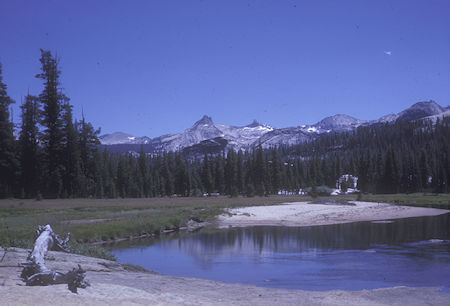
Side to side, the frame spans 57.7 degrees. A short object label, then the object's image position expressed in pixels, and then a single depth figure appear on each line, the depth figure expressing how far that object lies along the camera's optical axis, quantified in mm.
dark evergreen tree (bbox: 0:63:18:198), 48219
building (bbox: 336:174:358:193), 151625
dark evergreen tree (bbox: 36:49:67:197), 56000
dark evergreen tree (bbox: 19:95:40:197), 55469
